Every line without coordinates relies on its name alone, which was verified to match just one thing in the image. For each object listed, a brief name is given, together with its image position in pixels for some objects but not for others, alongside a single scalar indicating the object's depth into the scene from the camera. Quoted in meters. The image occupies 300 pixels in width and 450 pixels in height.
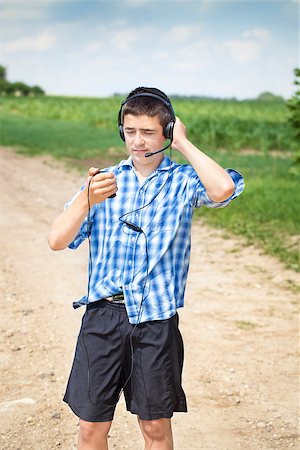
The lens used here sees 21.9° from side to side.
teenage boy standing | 2.87
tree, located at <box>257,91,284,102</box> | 61.58
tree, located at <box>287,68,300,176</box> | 13.56
